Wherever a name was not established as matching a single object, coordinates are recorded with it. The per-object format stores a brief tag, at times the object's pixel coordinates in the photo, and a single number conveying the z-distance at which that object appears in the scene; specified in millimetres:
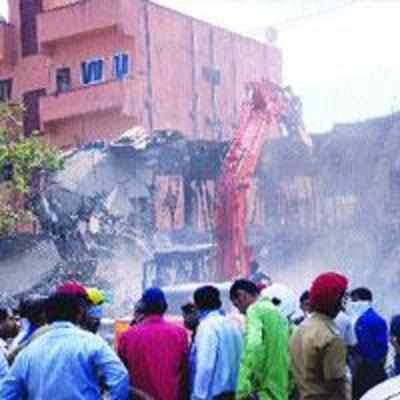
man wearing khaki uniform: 6016
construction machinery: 25094
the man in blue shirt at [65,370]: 5219
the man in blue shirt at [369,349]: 9766
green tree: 26734
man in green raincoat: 7000
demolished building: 26359
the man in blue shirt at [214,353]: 7348
